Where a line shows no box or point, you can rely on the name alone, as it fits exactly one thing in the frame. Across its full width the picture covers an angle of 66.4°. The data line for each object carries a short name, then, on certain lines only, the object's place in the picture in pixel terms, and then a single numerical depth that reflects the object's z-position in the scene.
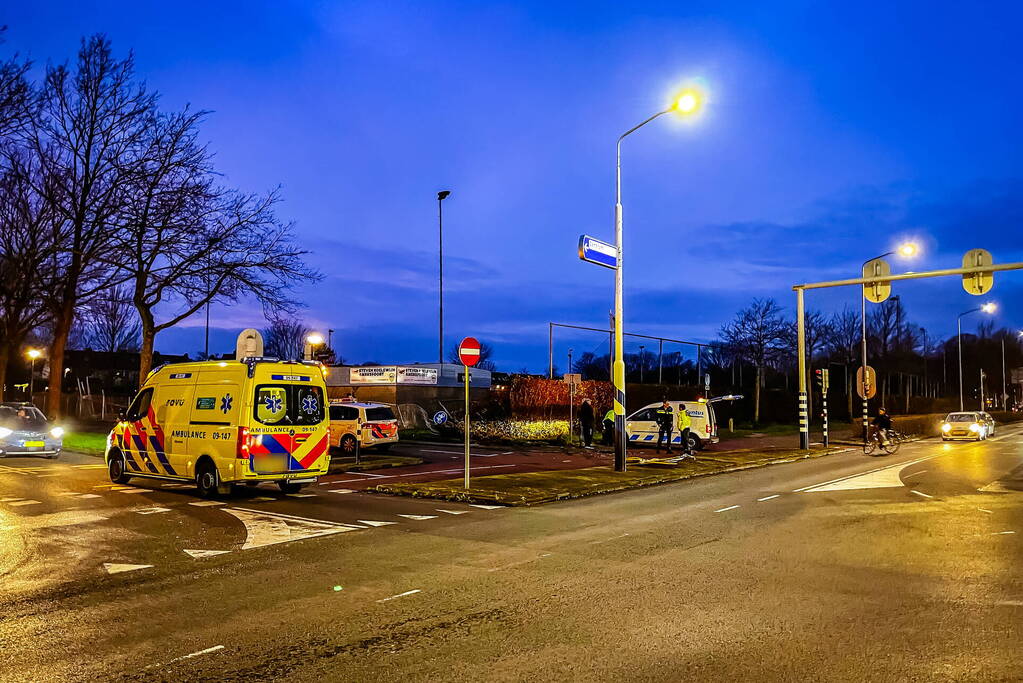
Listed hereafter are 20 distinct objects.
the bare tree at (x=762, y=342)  47.53
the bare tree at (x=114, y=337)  64.81
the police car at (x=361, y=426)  24.20
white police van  27.00
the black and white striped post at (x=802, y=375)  27.23
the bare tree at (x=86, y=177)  24.20
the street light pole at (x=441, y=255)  43.50
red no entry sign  13.69
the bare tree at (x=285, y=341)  76.94
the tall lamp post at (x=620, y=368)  17.38
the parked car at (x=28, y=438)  22.55
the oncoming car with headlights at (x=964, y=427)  36.28
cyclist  26.92
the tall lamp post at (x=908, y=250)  27.69
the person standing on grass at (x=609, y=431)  28.85
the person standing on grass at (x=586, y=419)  25.74
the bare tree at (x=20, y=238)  24.34
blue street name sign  17.33
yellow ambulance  13.02
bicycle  26.95
